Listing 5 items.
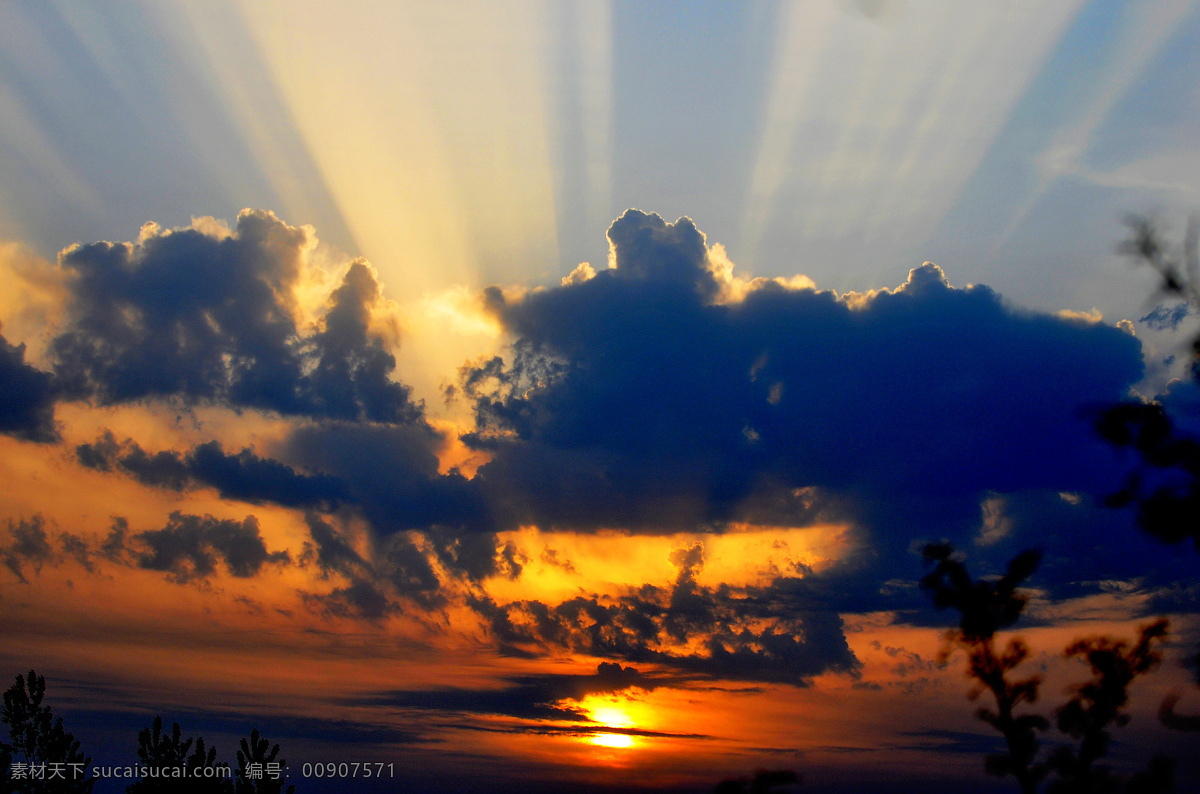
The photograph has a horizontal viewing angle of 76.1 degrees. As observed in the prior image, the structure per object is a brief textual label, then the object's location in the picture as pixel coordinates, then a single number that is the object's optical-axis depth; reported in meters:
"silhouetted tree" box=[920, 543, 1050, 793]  19.41
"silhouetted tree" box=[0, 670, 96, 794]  74.31
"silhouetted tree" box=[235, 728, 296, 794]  84.88
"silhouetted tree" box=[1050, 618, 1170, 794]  17.59
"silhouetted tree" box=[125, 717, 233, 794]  84.12
